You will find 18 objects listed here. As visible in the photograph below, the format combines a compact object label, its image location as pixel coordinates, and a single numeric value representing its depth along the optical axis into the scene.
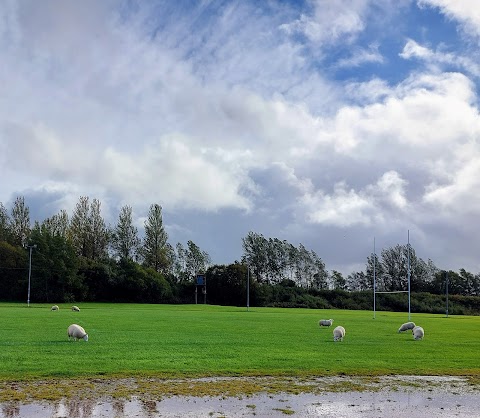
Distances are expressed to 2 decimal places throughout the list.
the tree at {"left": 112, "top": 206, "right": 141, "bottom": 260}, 119.94
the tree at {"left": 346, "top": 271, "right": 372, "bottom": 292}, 144.25
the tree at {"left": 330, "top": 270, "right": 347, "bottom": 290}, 145.12
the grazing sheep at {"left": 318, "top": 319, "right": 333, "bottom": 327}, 37.44
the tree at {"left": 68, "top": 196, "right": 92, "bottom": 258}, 115.06
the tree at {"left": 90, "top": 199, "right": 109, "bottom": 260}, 116.06
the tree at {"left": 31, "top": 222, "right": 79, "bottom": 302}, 98.62
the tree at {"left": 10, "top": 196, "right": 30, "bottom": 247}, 114.31
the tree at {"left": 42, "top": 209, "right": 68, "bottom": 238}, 115.79
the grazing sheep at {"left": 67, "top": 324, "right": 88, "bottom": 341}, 22.75
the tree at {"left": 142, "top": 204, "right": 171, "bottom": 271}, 118.75
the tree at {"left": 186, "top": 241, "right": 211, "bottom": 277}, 130.85
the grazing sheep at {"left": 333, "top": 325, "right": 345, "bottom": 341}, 25.88
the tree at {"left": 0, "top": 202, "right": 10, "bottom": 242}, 112.00
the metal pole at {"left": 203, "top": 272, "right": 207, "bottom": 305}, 110.43
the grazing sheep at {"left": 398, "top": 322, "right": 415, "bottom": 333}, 33.02
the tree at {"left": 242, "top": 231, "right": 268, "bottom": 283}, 139.25
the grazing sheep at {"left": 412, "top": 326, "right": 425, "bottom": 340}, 28.21
